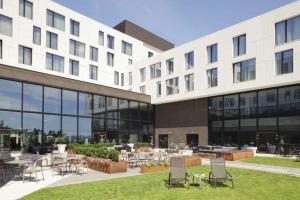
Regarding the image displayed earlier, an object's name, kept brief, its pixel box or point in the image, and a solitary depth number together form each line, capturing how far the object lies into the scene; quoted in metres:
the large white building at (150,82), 19.31
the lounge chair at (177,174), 8.97
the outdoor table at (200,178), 9.38
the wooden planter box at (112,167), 11.85
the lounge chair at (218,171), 9.19
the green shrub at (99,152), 12.83
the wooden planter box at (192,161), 13.97
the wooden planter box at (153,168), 11.92
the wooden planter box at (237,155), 16.94
